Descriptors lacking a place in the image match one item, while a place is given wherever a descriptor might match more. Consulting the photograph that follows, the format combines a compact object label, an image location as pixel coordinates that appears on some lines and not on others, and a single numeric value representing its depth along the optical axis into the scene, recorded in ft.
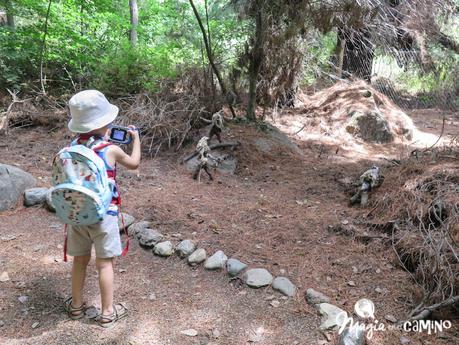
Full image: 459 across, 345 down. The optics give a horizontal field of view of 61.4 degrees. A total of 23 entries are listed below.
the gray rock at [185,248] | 10.68
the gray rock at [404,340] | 7.69
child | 7.50
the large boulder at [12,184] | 12.83
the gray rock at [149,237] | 11.19
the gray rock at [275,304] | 8.84
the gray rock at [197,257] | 10.40
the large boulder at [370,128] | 25.13
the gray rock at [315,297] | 8.84
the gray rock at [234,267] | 9.88
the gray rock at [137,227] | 11.83
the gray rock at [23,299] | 8.83
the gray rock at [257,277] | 9.46
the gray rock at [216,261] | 10.17
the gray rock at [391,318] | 8.32
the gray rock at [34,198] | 13.08
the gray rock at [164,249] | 10.80
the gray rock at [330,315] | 8.11
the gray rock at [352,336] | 7.50
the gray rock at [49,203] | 12.76
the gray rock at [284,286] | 9.18
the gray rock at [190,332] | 8.00
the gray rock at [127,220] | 11.93
